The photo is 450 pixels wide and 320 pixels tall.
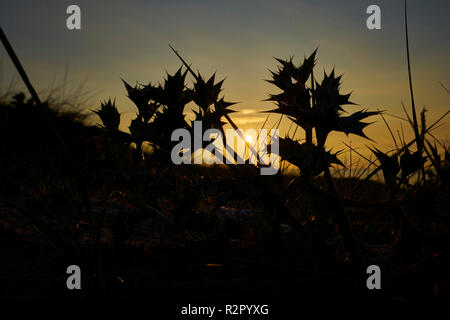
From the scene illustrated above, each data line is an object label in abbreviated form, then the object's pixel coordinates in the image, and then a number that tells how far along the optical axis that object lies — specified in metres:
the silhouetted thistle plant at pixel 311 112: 0.83
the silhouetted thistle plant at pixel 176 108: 1.00
